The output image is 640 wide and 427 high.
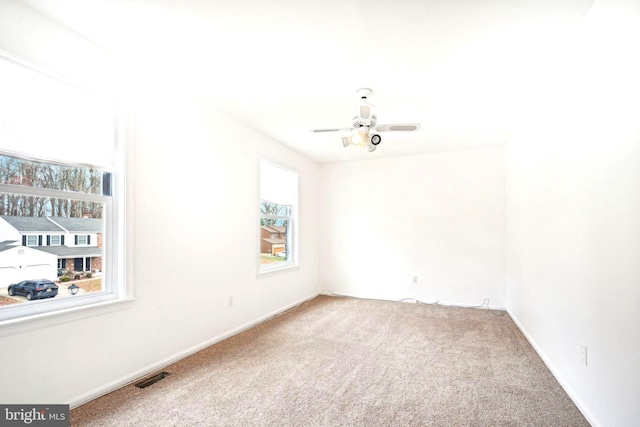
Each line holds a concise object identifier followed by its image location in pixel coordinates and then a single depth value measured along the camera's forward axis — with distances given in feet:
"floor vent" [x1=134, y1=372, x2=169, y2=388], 8.27
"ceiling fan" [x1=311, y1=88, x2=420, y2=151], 9.95
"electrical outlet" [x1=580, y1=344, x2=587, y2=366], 6.94
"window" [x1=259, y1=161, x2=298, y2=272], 15.25
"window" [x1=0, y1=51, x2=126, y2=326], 6.57
